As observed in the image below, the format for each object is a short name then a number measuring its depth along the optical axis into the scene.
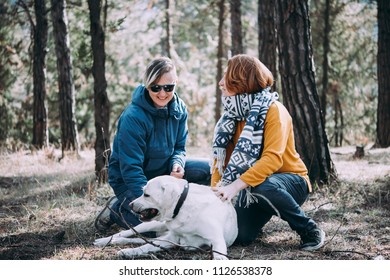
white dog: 3.71
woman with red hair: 3.86
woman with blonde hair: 4.39
